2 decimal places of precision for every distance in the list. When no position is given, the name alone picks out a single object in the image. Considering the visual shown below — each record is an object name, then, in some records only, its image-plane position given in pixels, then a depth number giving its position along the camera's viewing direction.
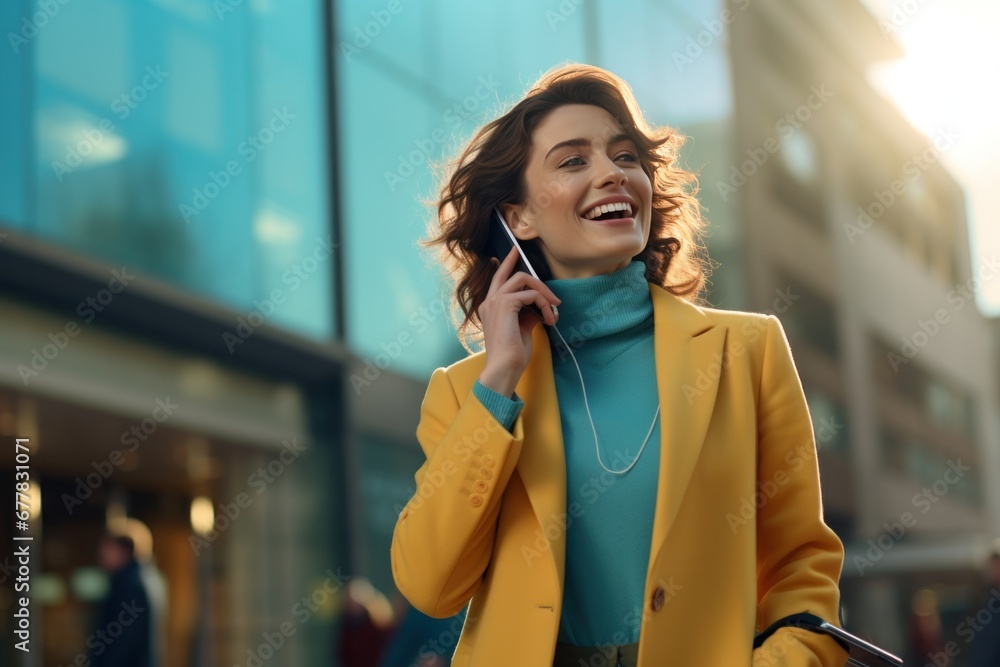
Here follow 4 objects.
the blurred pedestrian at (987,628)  7.91
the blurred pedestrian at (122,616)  8.41
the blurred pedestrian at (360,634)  10.63
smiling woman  2.30
